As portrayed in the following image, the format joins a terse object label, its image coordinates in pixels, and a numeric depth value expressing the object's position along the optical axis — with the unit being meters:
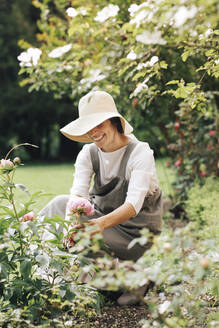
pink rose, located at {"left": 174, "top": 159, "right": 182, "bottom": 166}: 5.26
